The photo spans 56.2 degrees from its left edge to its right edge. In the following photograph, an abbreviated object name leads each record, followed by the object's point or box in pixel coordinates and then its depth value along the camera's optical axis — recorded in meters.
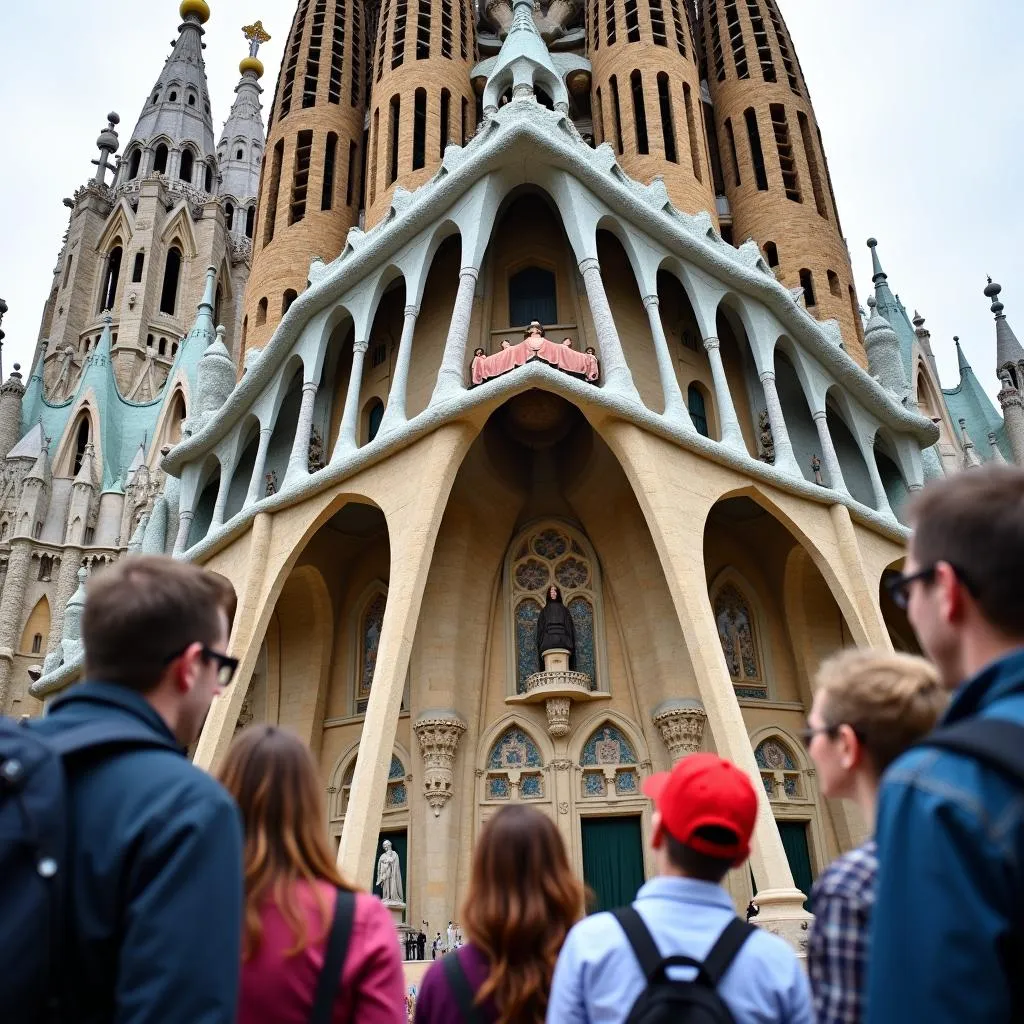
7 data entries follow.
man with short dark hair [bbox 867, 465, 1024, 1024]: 1.09
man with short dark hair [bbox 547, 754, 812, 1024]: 2.01
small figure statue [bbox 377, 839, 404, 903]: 12.59
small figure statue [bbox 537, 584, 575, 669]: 14.74
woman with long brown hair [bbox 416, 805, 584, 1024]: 2.24
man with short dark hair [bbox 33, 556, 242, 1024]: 1.29
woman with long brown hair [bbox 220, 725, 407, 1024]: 1.78
